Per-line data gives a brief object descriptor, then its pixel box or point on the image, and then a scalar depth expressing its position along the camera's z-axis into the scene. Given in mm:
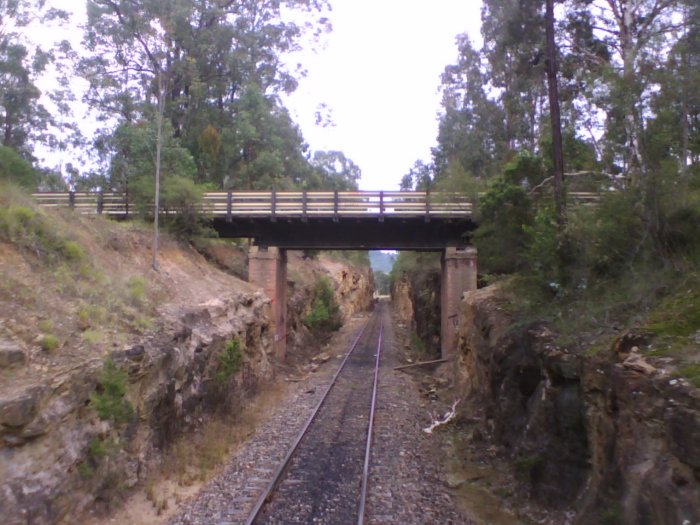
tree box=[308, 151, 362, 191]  62844
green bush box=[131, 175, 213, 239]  23125
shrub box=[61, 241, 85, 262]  12906
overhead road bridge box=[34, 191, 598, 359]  24797
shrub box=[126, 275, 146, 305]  13609
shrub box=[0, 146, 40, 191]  20891
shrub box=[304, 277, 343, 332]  33125
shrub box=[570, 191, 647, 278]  10430
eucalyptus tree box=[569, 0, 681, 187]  11500
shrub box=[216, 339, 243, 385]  14852
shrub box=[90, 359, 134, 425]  8812
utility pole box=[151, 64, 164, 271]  17266
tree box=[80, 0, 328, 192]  33000
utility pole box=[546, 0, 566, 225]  14008
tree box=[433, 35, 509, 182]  32219
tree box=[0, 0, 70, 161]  33719
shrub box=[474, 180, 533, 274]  15844
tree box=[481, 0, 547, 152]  18203
